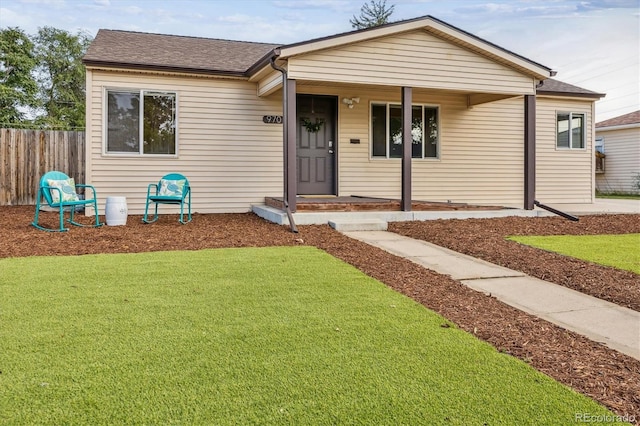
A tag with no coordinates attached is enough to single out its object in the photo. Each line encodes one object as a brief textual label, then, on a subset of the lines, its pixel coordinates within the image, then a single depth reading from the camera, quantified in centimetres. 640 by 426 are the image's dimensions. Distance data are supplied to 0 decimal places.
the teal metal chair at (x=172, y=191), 754
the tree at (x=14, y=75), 1805
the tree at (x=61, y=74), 2459
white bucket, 713
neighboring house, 1975
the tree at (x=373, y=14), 2653
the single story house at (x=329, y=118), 810
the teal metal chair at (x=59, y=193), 666
